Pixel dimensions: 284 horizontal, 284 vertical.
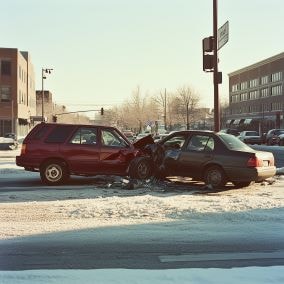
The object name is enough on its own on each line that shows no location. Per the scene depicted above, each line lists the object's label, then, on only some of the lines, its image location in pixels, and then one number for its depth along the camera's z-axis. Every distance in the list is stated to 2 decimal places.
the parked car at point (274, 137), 50.00
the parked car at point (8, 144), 38.66
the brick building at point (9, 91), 75.12
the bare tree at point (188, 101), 103.25
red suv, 14.25
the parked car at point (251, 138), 53.78
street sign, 15.52
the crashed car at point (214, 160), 13.44
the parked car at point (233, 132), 60.86
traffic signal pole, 16.53
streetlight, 61.14
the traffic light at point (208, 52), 16.61
